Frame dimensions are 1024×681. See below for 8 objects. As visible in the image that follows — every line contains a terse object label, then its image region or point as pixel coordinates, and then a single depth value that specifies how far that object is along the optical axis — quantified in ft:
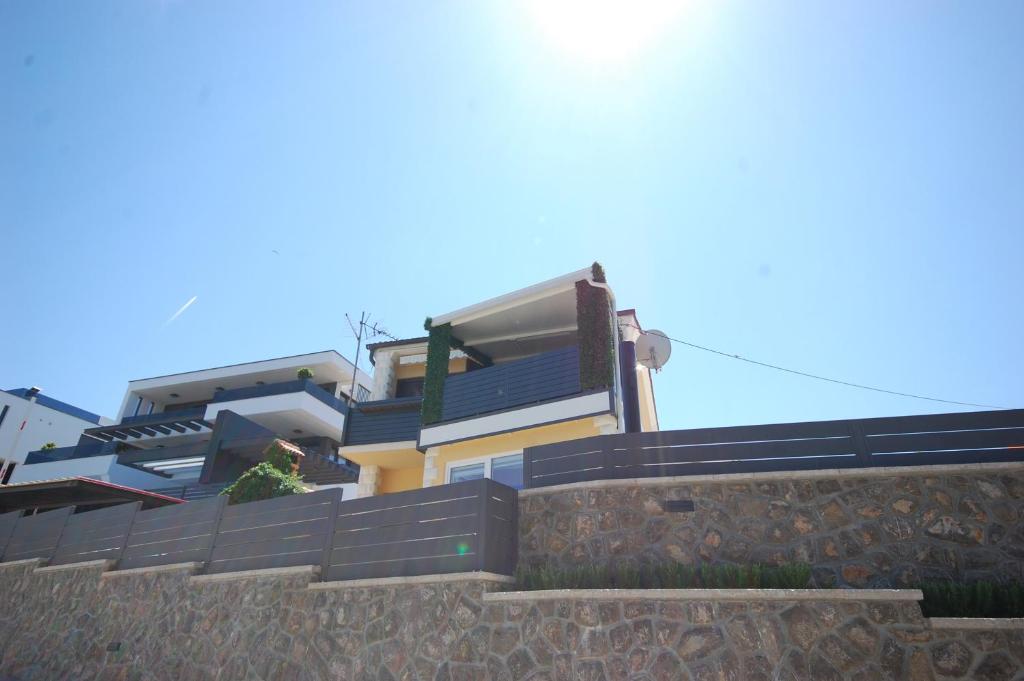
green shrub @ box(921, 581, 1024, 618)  18.40
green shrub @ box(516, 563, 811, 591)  21.25
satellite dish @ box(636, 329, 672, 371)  55.83
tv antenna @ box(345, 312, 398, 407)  77.36
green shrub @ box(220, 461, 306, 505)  38.68
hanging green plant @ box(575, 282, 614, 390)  43.91
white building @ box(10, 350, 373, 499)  86.02
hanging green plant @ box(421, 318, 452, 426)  51.75
